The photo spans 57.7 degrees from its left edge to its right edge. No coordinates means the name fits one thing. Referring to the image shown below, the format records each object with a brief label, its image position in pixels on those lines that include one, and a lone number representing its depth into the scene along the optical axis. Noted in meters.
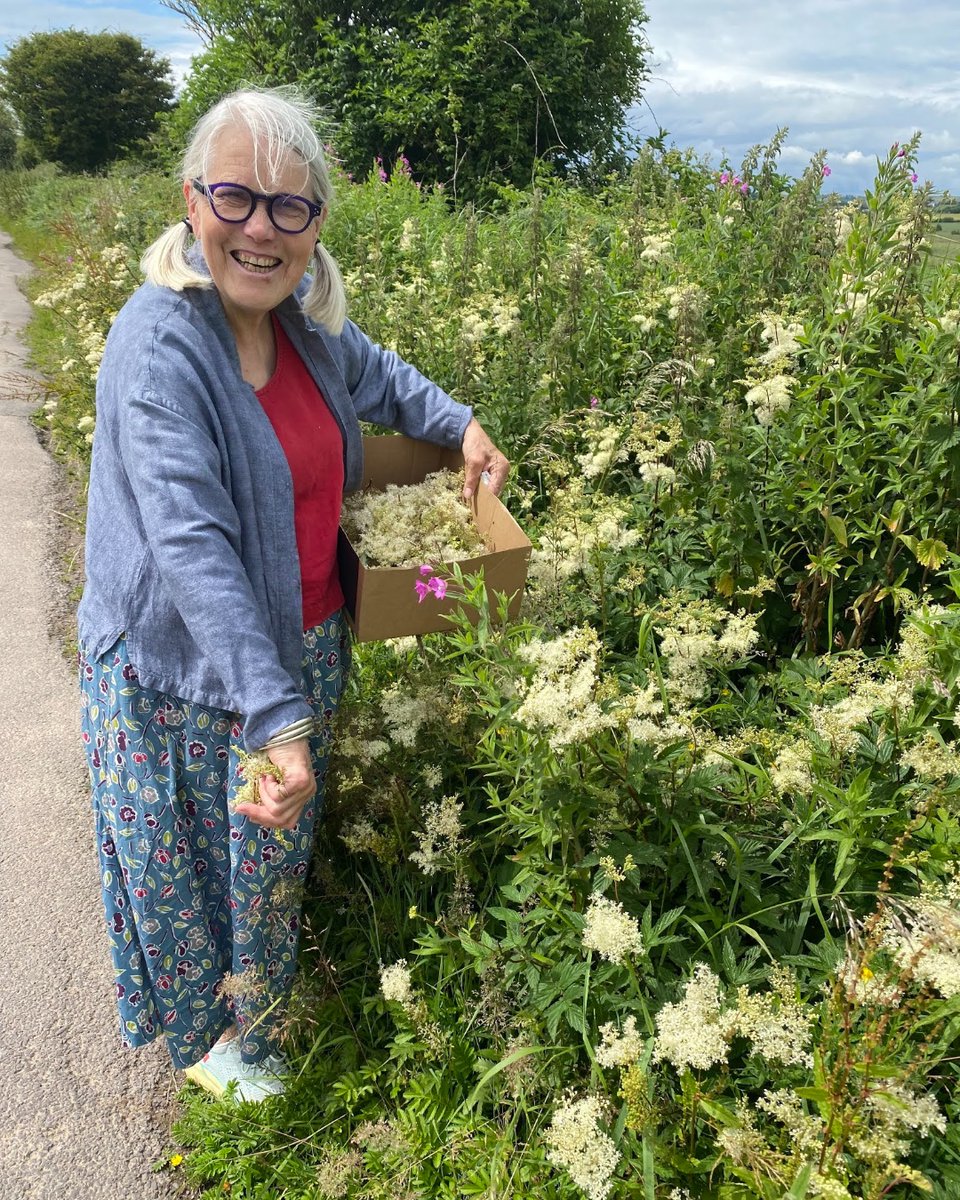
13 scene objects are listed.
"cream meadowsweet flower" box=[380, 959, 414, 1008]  2.29
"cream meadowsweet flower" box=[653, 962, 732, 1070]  1.61
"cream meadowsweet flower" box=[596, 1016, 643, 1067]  1.71
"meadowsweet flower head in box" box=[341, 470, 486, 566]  2.53
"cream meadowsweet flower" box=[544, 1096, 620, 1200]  1.64
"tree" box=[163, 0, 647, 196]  12.96
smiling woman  1.98
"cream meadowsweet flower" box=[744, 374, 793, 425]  2.84
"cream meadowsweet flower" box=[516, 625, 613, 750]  1.89
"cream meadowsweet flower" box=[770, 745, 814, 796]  2.11
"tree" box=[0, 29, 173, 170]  35.06
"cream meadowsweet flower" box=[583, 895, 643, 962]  1.75
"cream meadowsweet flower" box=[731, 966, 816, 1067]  1.64
